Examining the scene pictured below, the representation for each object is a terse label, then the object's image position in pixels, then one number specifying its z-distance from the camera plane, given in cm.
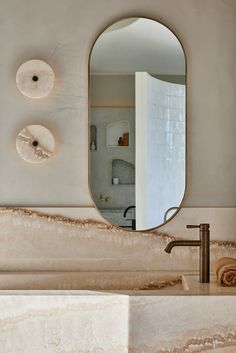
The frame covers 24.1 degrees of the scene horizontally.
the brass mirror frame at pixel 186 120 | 256
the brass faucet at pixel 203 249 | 220
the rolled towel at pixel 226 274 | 211
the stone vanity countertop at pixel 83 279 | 241
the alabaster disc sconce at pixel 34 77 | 253
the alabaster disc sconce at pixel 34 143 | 253
